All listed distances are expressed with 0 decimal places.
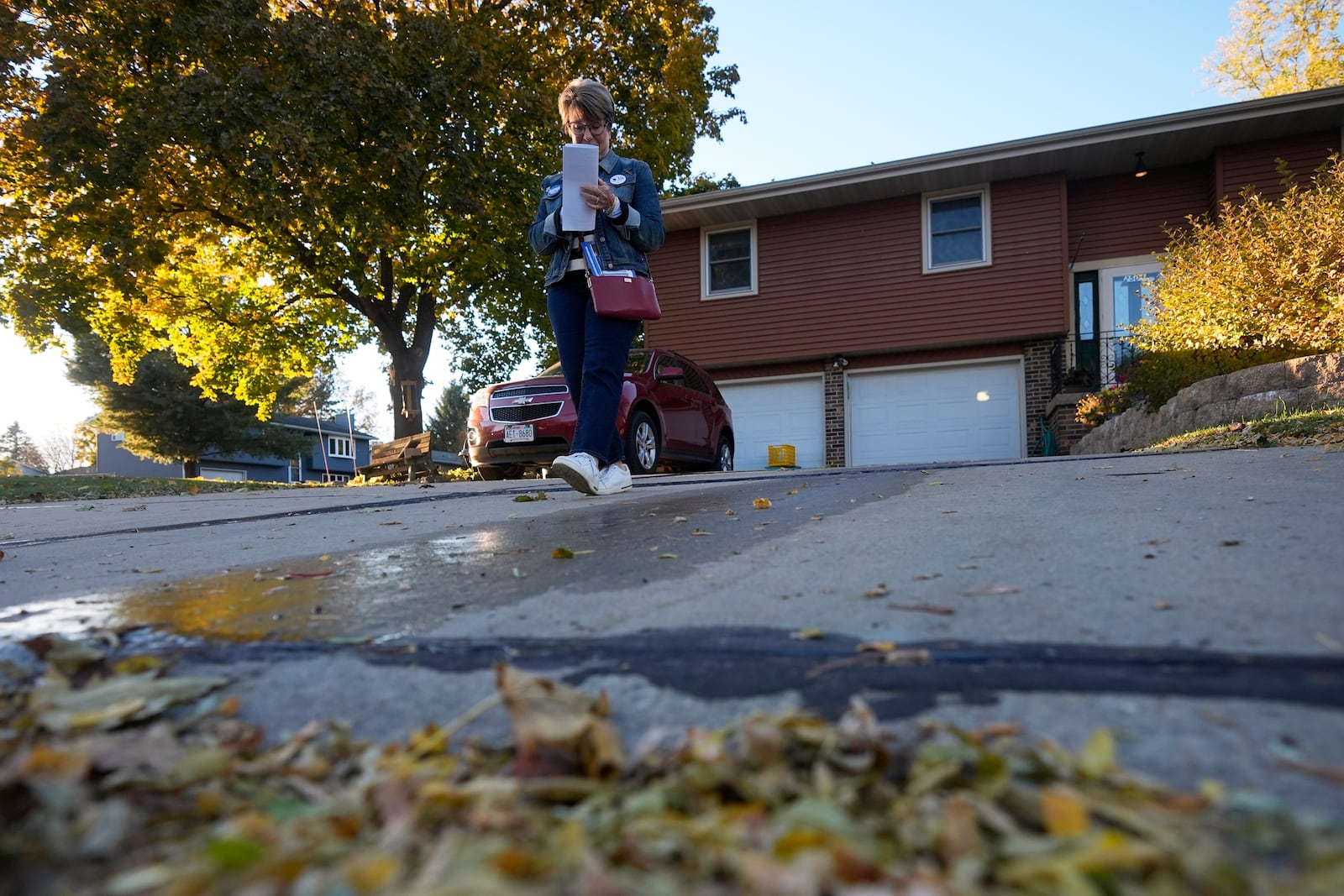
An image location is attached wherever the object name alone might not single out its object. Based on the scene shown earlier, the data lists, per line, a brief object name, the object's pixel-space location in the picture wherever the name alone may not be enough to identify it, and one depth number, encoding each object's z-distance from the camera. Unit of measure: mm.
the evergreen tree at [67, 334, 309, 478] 32438
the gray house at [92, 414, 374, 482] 43406
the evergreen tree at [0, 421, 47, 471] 63188
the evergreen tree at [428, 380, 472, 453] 52741
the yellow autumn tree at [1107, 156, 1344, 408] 7703
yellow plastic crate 14453
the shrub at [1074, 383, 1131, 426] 10508
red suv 8539
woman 4176
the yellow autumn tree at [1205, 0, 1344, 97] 24547
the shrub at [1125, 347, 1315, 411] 7996
